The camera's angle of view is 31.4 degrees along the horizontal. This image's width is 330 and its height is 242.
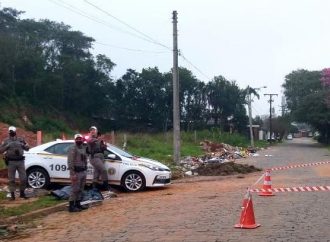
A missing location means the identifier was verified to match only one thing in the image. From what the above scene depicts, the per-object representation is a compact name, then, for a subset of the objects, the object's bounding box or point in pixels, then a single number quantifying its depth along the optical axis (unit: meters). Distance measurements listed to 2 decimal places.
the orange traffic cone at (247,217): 9.77
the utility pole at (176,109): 28.34
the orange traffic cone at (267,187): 15.33
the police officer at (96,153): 15.88
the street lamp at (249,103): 66.43
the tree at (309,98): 76.75
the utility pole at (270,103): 96.38
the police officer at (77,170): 12.93
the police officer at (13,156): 14.34
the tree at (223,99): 94.44
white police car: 16.66
